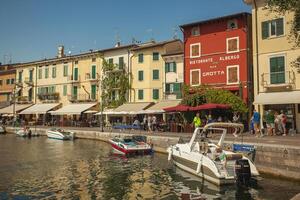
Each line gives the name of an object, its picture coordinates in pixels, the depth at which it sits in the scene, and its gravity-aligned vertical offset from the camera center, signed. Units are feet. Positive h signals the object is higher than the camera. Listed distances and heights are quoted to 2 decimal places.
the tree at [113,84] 156.25 +15.49
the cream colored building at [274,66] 95.71 +14.84
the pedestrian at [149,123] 118.65 -0.85
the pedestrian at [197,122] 93.99 -0.26
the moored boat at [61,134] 131.54 -4.99
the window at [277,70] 97.60 +13.83
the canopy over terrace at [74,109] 157.24 +5.16
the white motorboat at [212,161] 49.85 -5.98
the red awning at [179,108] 108.58 +3.78
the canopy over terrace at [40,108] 176.14 +6.05
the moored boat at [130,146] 87.76 -6.03
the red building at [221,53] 112.47 +21.61
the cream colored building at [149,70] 147.02 +20.61
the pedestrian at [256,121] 89.92 +0.03
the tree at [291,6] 56.84 +17.92
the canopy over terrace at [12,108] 192.39 +6.52
